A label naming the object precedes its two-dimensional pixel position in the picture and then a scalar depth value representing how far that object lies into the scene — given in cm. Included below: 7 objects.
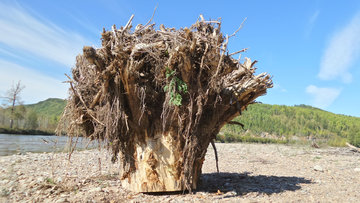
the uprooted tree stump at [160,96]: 456
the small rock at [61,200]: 458
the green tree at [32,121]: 4606
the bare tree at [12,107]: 4114
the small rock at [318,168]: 885
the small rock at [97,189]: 537
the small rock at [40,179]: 595
